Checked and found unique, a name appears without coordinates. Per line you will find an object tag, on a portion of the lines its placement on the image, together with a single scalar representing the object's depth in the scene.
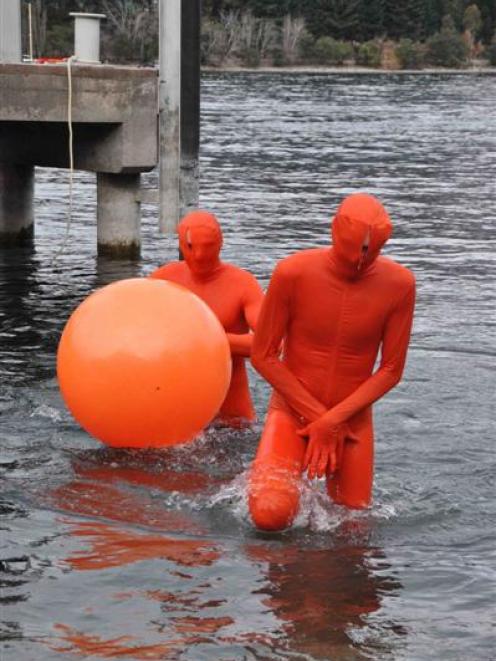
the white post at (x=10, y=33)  17.98
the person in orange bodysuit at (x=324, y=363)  8.01
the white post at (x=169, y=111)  16.39
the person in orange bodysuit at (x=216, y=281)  9.85
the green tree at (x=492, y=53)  129.88
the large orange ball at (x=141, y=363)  9.19
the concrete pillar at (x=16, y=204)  19.14
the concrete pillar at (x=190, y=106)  16.58
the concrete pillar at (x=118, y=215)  17.61
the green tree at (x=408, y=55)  124.25
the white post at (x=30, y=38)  18.73
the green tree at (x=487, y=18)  144.00
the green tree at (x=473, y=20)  142.00
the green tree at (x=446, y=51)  127.62
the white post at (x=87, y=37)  16.67
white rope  15.68
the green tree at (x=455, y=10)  145.75
